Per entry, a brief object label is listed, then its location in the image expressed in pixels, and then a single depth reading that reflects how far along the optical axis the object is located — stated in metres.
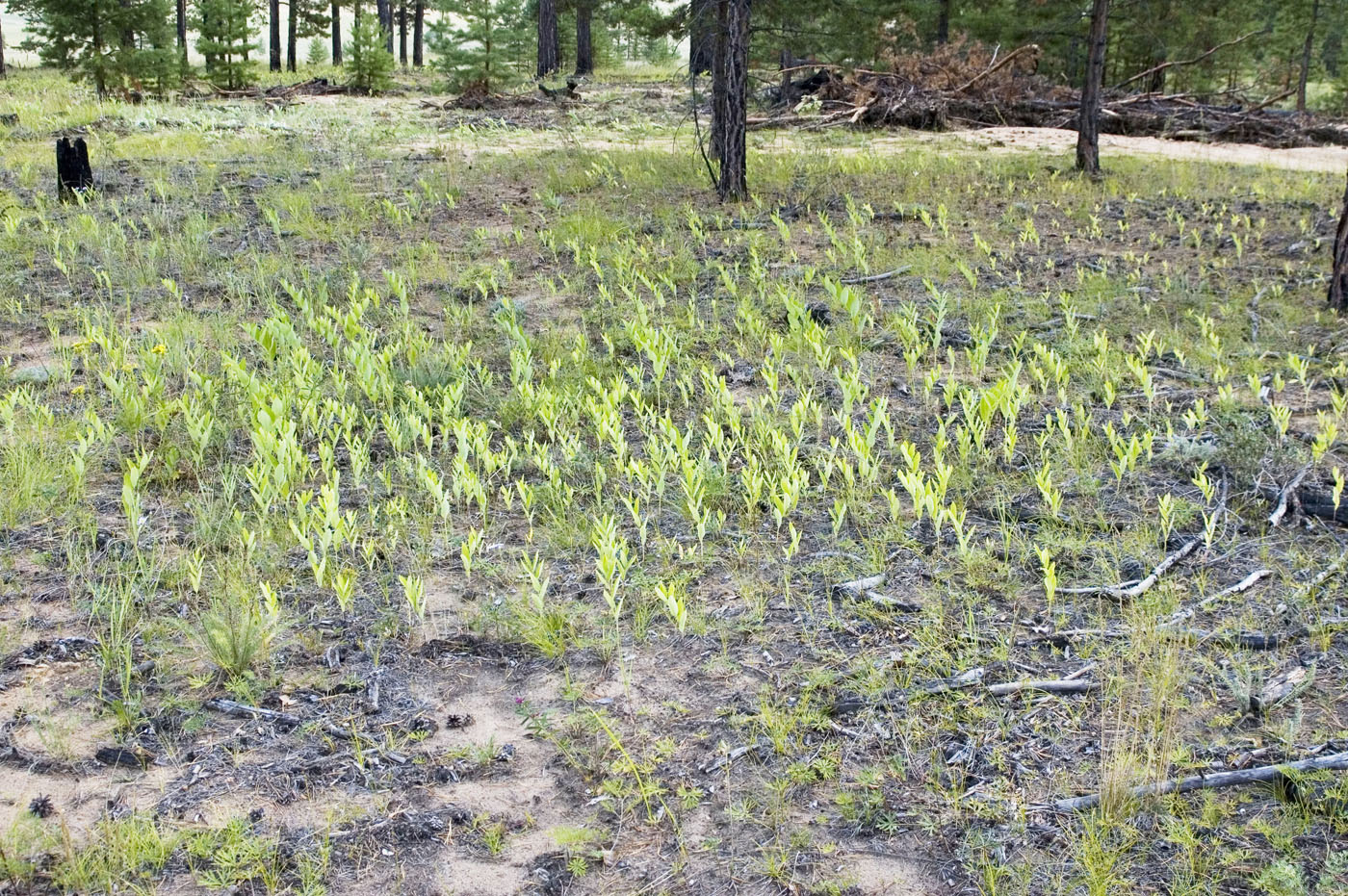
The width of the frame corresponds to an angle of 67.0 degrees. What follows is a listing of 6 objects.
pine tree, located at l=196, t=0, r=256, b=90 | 25.83
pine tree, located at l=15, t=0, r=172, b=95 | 21.06
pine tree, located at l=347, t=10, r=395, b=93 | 26.23
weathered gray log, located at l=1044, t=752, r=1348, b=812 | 3.00
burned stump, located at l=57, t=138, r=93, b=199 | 11.46
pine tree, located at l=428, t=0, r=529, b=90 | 24.58
